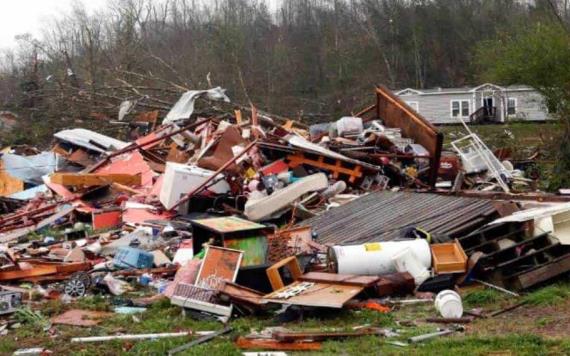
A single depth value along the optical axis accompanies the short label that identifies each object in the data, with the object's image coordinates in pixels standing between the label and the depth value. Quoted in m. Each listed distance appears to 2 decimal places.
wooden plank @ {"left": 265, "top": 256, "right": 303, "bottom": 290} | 6.86
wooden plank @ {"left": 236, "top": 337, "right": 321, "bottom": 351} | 5.22
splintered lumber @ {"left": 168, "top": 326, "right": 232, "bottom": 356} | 5.24
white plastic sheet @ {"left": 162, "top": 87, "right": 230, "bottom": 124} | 17.38
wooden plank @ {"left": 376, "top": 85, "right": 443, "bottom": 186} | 13.12
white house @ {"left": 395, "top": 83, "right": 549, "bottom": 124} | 38.88
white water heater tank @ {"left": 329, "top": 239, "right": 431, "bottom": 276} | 7.23
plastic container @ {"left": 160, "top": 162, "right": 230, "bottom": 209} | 11.83
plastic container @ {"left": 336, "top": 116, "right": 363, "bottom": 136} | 14.29
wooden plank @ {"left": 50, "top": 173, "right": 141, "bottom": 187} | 13.84
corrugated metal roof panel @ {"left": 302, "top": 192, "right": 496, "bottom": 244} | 8.58
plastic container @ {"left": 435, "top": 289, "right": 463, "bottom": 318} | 6.04
